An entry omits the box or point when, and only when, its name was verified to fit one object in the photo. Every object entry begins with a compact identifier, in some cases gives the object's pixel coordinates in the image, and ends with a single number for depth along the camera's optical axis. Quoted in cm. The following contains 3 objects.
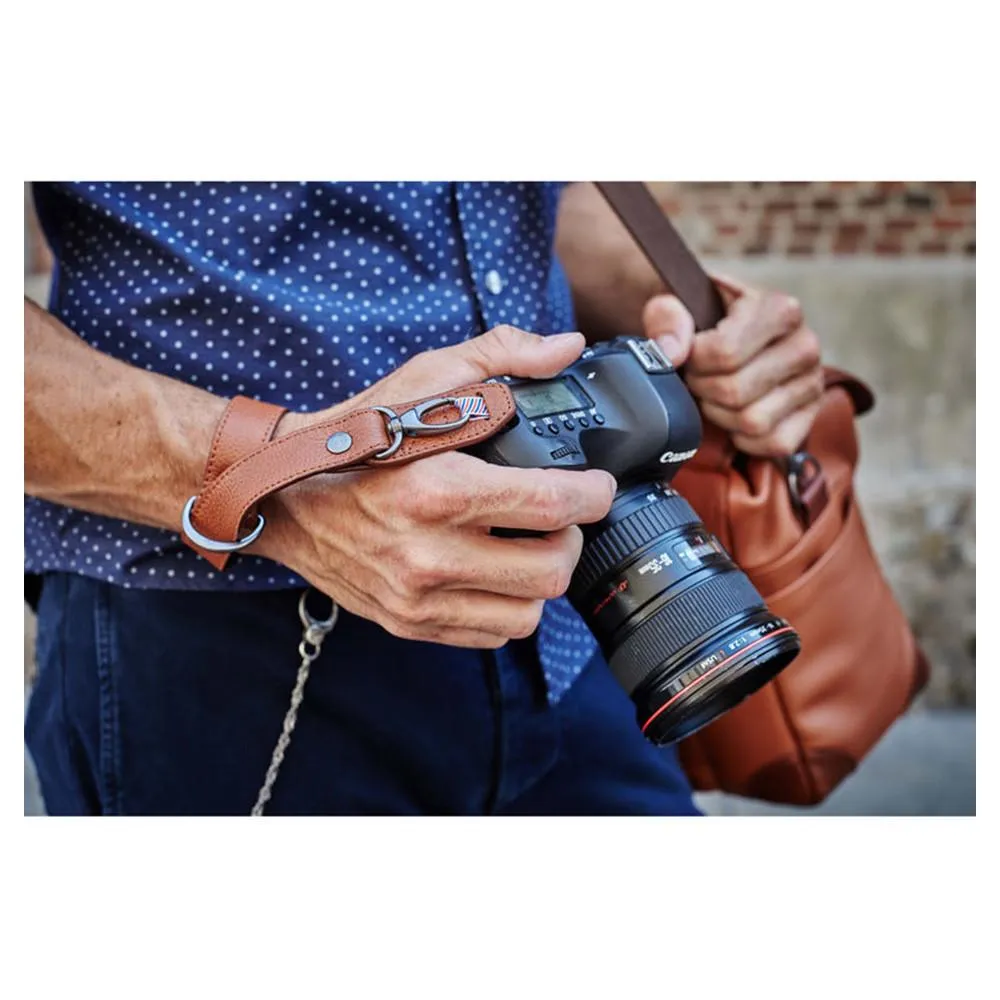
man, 81
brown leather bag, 112
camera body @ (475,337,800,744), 79
